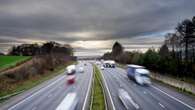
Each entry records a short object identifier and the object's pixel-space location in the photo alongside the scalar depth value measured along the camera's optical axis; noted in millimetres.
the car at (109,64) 61095
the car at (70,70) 41050
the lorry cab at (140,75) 25088
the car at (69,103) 11880
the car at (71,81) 28850
